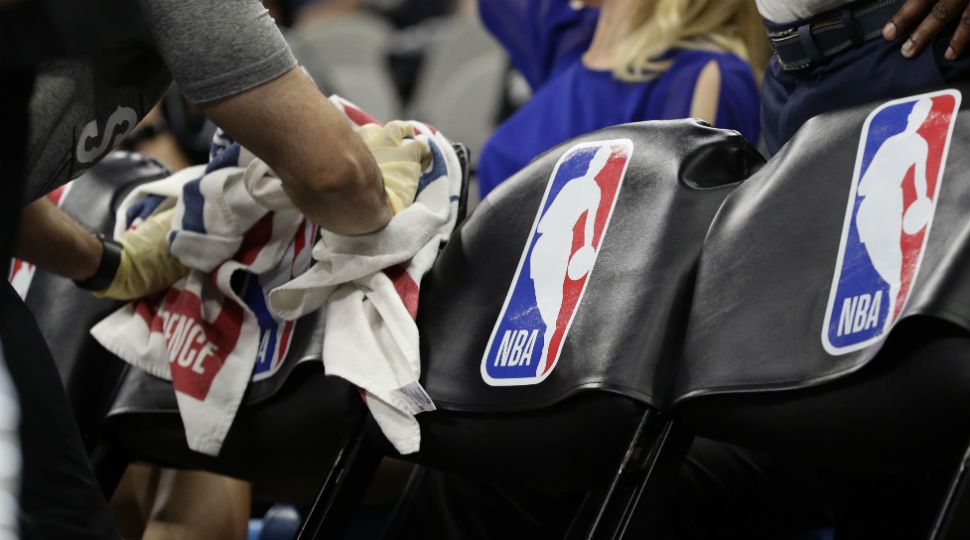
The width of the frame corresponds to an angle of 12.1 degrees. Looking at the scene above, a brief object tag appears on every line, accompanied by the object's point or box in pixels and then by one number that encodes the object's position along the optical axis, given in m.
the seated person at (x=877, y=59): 4.19
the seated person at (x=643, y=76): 5.07
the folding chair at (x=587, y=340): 4.15
